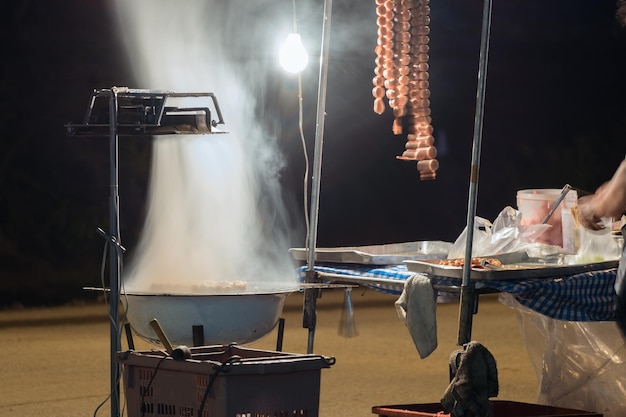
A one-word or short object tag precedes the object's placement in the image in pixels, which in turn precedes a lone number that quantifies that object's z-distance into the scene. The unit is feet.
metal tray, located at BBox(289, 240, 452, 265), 28.35
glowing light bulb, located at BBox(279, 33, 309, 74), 31.69
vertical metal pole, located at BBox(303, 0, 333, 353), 27.55
